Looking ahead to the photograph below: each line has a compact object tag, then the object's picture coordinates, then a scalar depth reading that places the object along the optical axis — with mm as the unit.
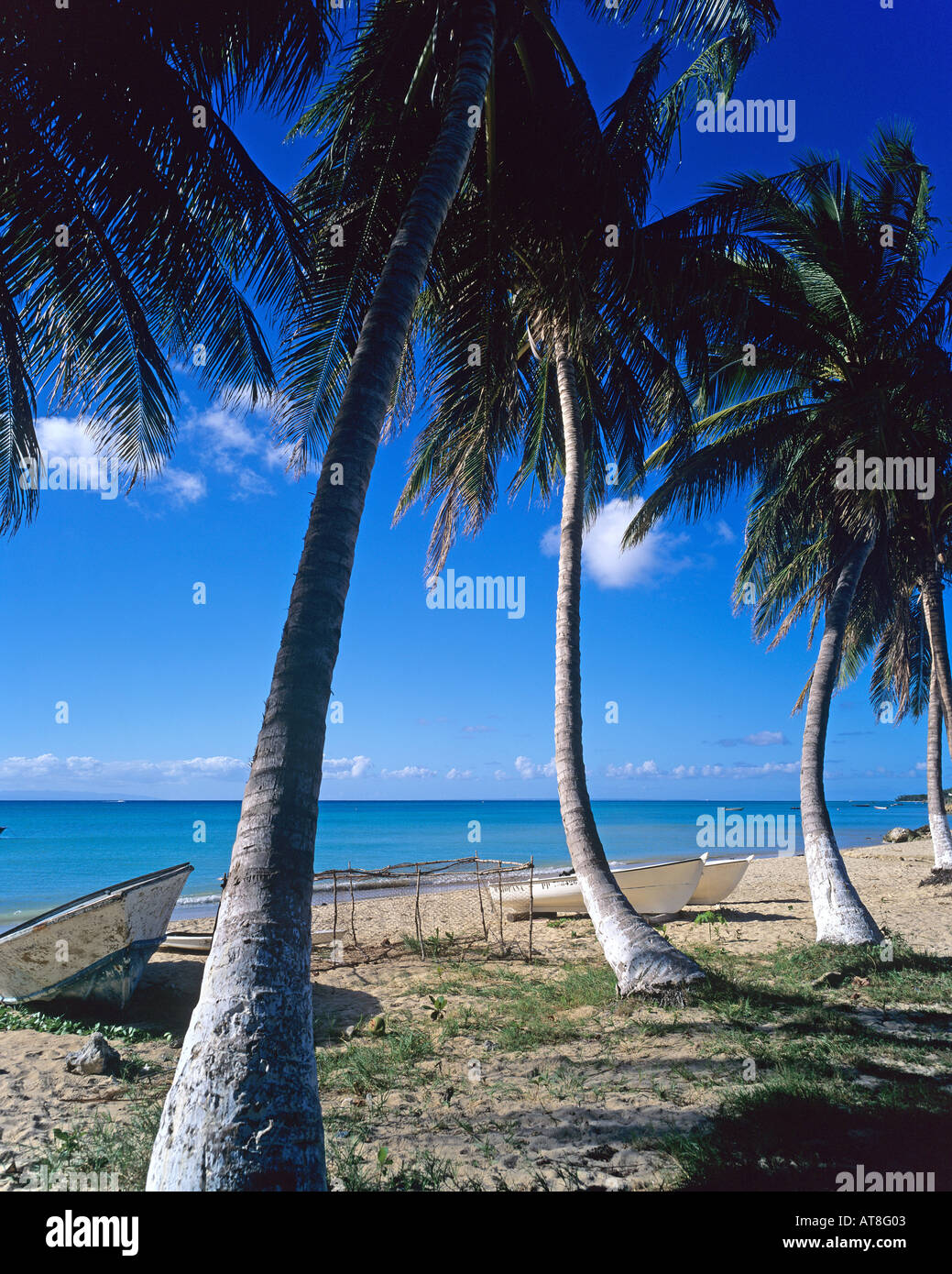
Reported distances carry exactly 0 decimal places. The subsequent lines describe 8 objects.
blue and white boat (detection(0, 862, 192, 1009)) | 7504
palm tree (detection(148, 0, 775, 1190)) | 2639
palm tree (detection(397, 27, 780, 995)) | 6641
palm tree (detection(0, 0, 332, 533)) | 5125
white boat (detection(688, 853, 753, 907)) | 14047
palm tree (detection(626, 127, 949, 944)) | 8539
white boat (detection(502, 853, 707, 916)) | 12844
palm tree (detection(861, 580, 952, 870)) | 15219
